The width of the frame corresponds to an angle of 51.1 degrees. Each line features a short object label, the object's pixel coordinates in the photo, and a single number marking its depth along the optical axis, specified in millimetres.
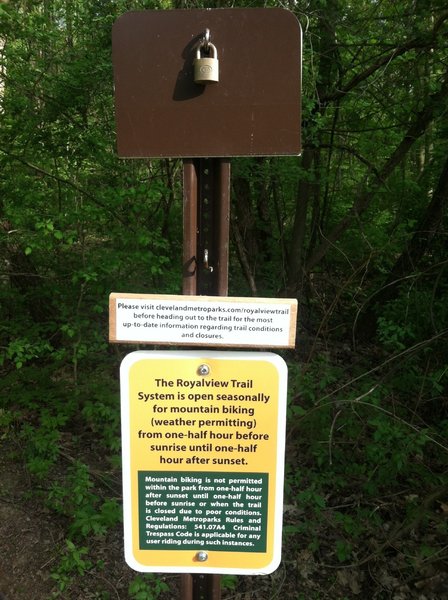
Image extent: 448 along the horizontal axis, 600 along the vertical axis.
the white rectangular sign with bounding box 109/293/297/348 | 1499
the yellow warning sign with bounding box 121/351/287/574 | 1596
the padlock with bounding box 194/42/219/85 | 1430
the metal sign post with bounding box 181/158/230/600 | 1572
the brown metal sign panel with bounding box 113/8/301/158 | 1461
